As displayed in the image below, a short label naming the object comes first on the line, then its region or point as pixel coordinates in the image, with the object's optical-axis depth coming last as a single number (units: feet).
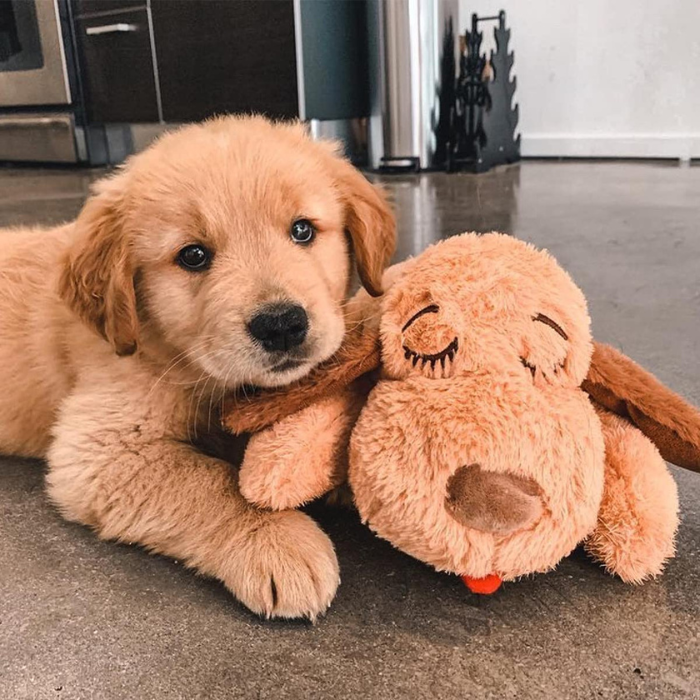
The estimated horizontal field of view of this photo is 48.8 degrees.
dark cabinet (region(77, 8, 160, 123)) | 18.57
